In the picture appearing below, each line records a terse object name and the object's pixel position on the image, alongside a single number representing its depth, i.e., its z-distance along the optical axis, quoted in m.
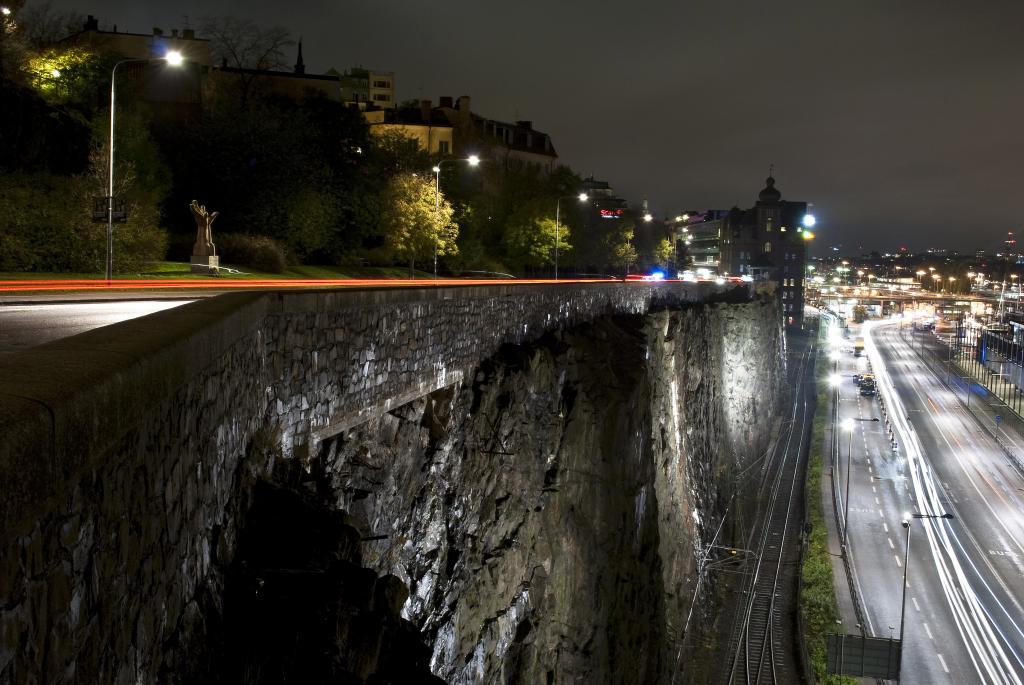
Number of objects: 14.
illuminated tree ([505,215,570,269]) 61.50
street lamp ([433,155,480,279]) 44.50
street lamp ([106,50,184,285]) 18.92
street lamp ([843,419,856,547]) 72.86
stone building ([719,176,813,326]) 136.00
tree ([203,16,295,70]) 60.09
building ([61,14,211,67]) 60.97
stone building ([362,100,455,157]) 82.38
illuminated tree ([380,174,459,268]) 47.44
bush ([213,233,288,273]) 38.78
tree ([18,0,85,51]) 42.06
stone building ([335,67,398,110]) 111.62
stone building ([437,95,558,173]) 82.62
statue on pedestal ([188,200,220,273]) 32.06
